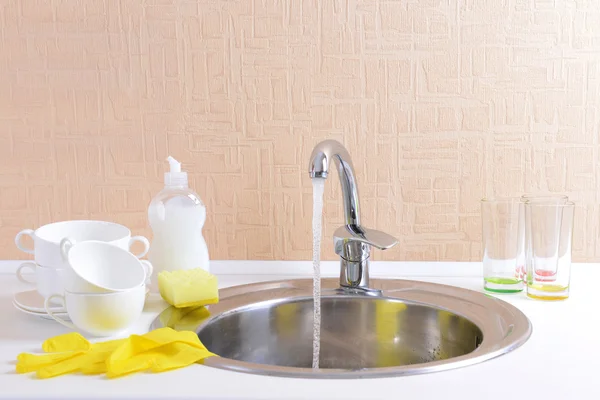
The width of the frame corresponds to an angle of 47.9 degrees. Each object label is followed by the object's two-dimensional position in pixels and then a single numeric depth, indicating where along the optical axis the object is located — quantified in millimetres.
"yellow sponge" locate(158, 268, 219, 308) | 1101
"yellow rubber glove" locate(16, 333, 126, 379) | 848
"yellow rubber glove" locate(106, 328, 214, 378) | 845
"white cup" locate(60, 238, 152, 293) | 1030
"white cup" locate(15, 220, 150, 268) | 1095
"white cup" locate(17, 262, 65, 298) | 1095
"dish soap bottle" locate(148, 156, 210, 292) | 1214
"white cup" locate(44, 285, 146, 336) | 950
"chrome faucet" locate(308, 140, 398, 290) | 1196
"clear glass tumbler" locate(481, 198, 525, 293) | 1220
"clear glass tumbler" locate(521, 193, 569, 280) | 1177
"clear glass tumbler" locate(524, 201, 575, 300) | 1151
